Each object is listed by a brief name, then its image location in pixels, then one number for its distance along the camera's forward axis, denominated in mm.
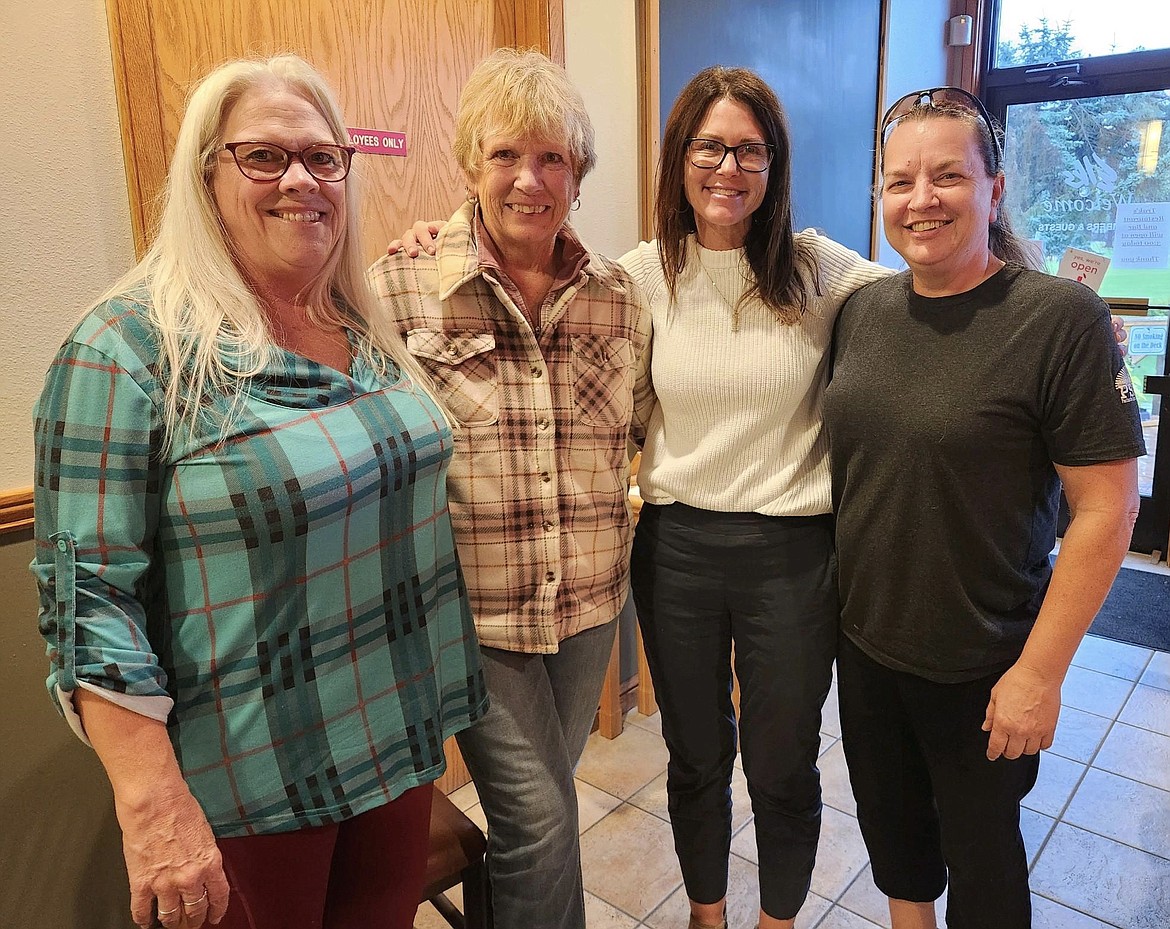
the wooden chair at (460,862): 1346
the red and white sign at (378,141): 1963
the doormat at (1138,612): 3260
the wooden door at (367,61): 1541
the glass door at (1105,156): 4020
